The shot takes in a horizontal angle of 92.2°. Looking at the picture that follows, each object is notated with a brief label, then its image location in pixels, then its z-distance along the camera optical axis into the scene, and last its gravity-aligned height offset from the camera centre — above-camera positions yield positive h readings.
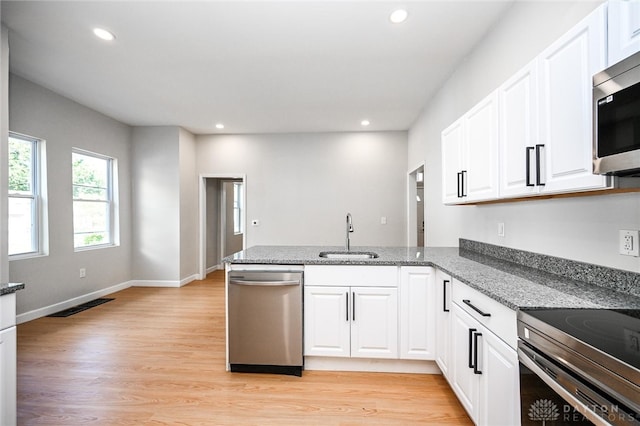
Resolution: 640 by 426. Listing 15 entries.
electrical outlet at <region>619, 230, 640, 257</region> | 1.29 -0.13
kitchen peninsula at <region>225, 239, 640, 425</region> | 1.62 -0.62
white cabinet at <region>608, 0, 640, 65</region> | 1.03 +0.63
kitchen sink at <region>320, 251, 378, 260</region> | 2.79 -0.38
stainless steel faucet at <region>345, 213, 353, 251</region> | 2.89 -0.13
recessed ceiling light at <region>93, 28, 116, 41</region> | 2.60 +1.57
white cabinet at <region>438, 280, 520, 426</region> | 1.28 -0.71
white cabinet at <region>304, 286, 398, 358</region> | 2.36 -0.84
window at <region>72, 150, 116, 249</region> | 4.48 +0.24
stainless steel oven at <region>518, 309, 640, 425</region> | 0.76 -0.44
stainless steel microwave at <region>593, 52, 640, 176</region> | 0.97 +0.31
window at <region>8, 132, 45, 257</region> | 3.57 +0.24
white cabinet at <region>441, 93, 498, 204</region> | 1.95 +0.42
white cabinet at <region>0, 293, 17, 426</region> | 1.52 -0.72
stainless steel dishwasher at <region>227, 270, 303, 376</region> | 2.38 -0.81
